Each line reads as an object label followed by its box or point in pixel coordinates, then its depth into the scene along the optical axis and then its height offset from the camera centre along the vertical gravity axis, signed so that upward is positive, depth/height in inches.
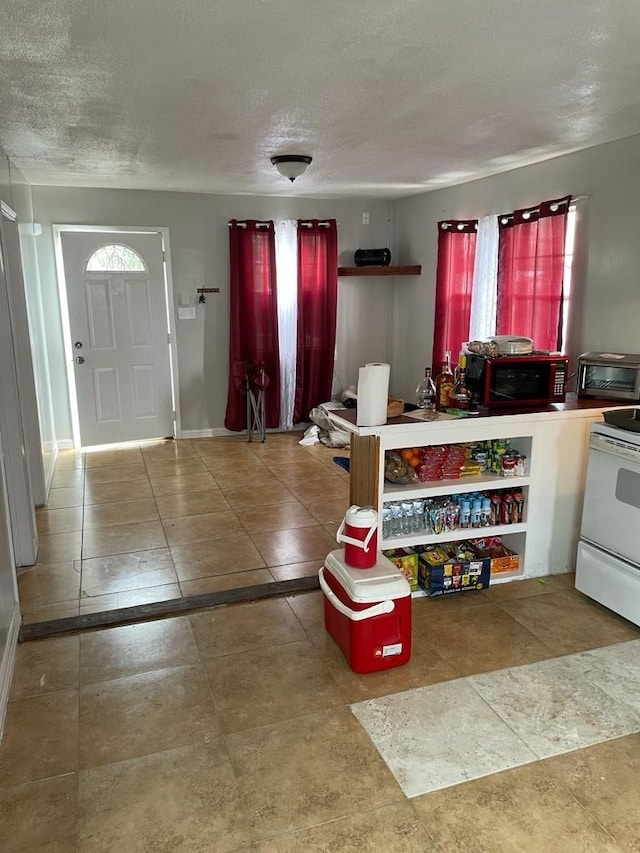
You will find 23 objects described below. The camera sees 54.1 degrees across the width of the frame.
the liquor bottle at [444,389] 126.1 -18.9
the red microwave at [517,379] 126.0 -17.3
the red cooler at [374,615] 96.2 -48.8
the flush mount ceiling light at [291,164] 158.2 +32.6
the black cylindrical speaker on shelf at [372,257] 247.3 +14.3
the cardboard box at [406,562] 121.3 -50.9
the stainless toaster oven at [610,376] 133.9 -17.8
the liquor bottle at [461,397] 124.2 -20.1
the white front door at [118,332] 226.8 -13.6
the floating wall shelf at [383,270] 241.0 +9.0
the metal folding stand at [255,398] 241.9 -40.0
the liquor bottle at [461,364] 131.5 -14.6
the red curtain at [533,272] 167.0 +5.8
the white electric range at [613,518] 109.1 -40.1
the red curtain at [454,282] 208.5 +3.8
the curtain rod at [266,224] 236.8 +26.2
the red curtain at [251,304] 238.1 -3.6
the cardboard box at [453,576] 121.0 -54.0
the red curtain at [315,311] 246.1 -6.6
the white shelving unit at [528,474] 114.4 -34.9
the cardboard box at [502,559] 130.0 -54.0
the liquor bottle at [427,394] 126.4 -20.0
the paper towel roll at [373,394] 108.0 -17.1
